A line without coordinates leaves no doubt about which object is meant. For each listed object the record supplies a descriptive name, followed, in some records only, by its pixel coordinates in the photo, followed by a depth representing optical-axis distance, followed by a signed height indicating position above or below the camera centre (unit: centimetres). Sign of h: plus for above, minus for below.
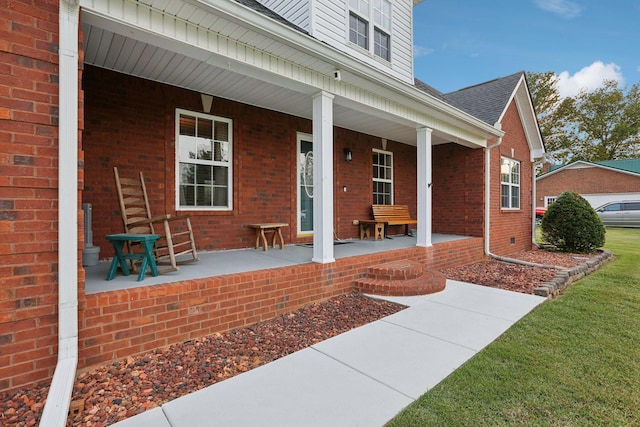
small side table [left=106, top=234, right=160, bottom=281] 307 -44
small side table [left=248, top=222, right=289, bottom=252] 526 -34
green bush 855 -39
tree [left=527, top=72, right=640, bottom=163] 2720 +795
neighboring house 2134 +219
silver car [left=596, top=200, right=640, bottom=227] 1755 -19
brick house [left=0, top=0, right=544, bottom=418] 220 +84
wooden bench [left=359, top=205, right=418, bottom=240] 722 -21
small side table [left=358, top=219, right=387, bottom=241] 710 -40
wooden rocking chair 342 -4
